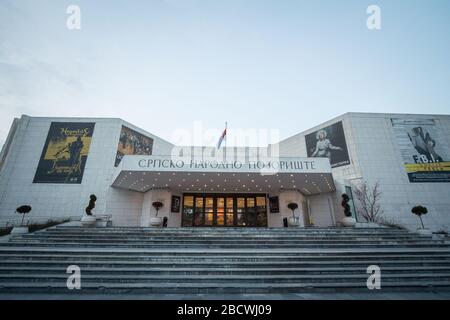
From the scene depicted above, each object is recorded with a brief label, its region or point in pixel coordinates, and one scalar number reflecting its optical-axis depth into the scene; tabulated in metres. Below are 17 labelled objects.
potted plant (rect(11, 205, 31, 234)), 9.68
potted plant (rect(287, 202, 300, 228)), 16.84
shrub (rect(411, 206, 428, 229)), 12.12
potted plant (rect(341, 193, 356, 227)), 12.84
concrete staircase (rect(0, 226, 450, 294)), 5.59
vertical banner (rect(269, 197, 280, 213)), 18.94
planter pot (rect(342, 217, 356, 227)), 12.82
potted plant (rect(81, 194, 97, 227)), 12.20
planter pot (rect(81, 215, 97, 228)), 12.18
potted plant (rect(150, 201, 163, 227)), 15.98
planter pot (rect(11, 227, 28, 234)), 9.68
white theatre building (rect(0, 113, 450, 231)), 17.02
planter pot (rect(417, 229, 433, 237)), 9.97
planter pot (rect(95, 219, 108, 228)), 12.42
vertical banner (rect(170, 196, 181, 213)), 18.58
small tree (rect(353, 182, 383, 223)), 17.14
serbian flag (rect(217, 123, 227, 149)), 16.77
